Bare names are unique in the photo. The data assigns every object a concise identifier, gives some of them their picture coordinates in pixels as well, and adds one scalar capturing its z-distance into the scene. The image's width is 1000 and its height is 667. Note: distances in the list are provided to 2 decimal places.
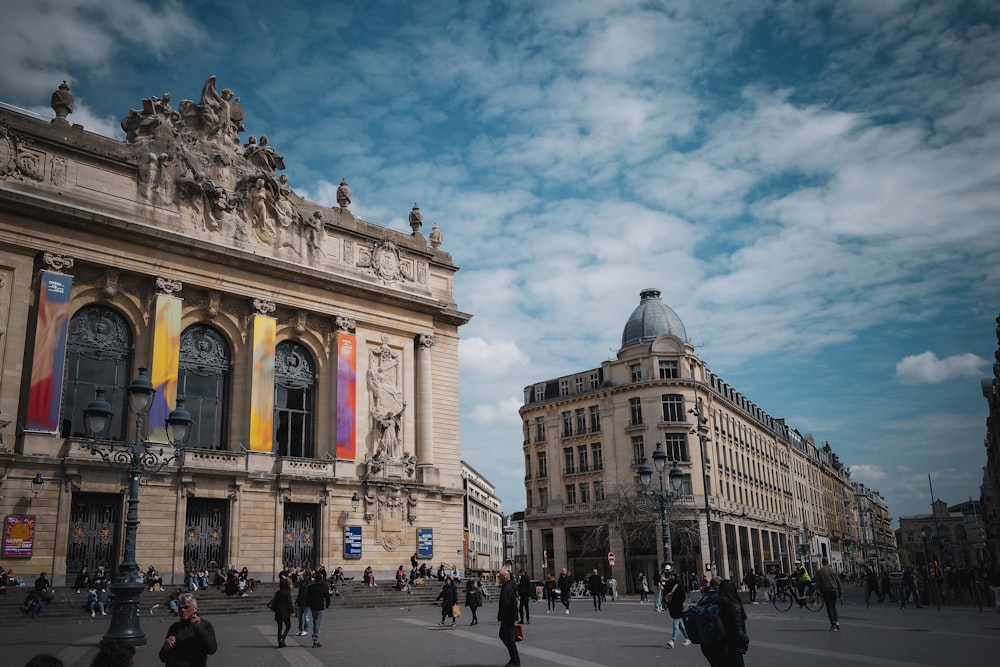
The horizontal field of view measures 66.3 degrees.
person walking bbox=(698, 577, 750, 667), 8.23
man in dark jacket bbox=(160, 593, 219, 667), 7.25
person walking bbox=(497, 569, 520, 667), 12.33
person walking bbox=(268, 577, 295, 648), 16.27
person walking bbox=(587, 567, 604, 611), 29.30
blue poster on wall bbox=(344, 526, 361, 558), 35.81
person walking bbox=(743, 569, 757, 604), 33.98
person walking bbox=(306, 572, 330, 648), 16.64
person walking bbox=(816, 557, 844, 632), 17.45
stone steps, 24.36
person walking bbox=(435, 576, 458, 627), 20.97
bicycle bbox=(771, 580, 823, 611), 27.11
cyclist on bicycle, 26.59
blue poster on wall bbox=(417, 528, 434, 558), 38.60
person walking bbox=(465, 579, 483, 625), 21.94
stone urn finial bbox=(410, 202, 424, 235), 45.03
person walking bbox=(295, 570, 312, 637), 18.20
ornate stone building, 29.27
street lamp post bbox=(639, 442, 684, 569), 24.44
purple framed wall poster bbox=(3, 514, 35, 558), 26.78
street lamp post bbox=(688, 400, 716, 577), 35.26
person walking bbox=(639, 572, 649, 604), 36.25
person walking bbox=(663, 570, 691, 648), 15.86
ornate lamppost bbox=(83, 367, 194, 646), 14.95
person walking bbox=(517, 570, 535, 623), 21.97
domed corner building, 57.12
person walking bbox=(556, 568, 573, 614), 27.69
